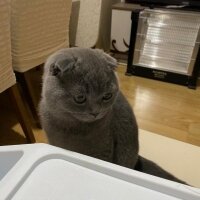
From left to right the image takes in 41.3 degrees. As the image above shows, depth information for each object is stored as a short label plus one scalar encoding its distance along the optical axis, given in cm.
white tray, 42
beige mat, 100
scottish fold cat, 60
